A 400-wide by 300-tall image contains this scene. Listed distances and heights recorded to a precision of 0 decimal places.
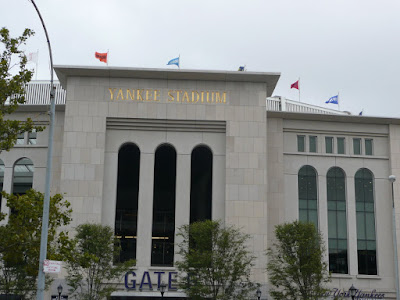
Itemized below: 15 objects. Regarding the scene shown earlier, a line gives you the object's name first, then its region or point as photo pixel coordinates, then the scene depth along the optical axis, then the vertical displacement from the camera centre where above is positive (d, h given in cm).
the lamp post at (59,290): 3804 -173
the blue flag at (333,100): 5962 +1601
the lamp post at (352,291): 3528 -134
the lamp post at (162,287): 3725 -139
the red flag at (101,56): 4981 +1659
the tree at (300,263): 3569 +22
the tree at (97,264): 3612 -4
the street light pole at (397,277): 3279 -46
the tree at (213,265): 3569 +1
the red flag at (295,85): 5924 +1739
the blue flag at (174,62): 4797 +1562
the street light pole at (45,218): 2164 +154
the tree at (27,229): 2319 +121
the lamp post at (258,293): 3812 -168
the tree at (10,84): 2331 +668
